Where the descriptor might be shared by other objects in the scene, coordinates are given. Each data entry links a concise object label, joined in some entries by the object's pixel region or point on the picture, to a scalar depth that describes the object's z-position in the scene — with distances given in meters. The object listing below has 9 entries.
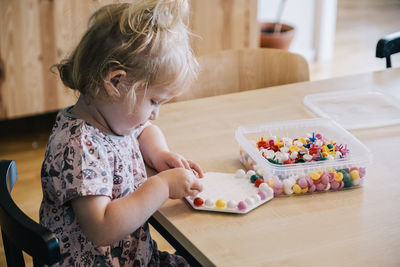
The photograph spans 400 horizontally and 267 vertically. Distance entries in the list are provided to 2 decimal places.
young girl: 1.19
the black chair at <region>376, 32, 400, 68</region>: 1.80
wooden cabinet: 2.54
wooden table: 1.11
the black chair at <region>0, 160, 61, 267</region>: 1.04
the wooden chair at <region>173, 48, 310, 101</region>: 1.82
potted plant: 3.54
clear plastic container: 1.26
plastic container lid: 1.50
